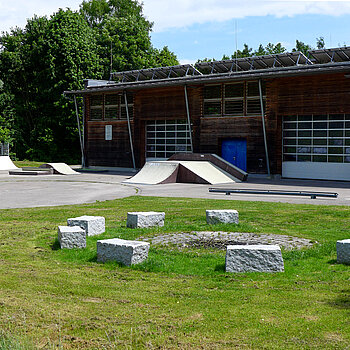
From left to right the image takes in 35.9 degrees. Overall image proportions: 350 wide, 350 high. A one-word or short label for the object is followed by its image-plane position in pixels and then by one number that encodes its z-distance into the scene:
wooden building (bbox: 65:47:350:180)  30.47
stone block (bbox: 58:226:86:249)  9.52
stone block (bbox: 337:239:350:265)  8.35
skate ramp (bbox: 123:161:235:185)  28.58
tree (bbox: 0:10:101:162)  54.69
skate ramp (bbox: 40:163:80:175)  37.03
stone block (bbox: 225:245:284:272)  7.84
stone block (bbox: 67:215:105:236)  10.75
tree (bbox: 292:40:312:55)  82.60
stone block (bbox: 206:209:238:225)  12.05
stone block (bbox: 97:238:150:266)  8.26
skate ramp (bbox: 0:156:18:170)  42.62
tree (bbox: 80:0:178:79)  63.53
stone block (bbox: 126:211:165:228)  11.52
